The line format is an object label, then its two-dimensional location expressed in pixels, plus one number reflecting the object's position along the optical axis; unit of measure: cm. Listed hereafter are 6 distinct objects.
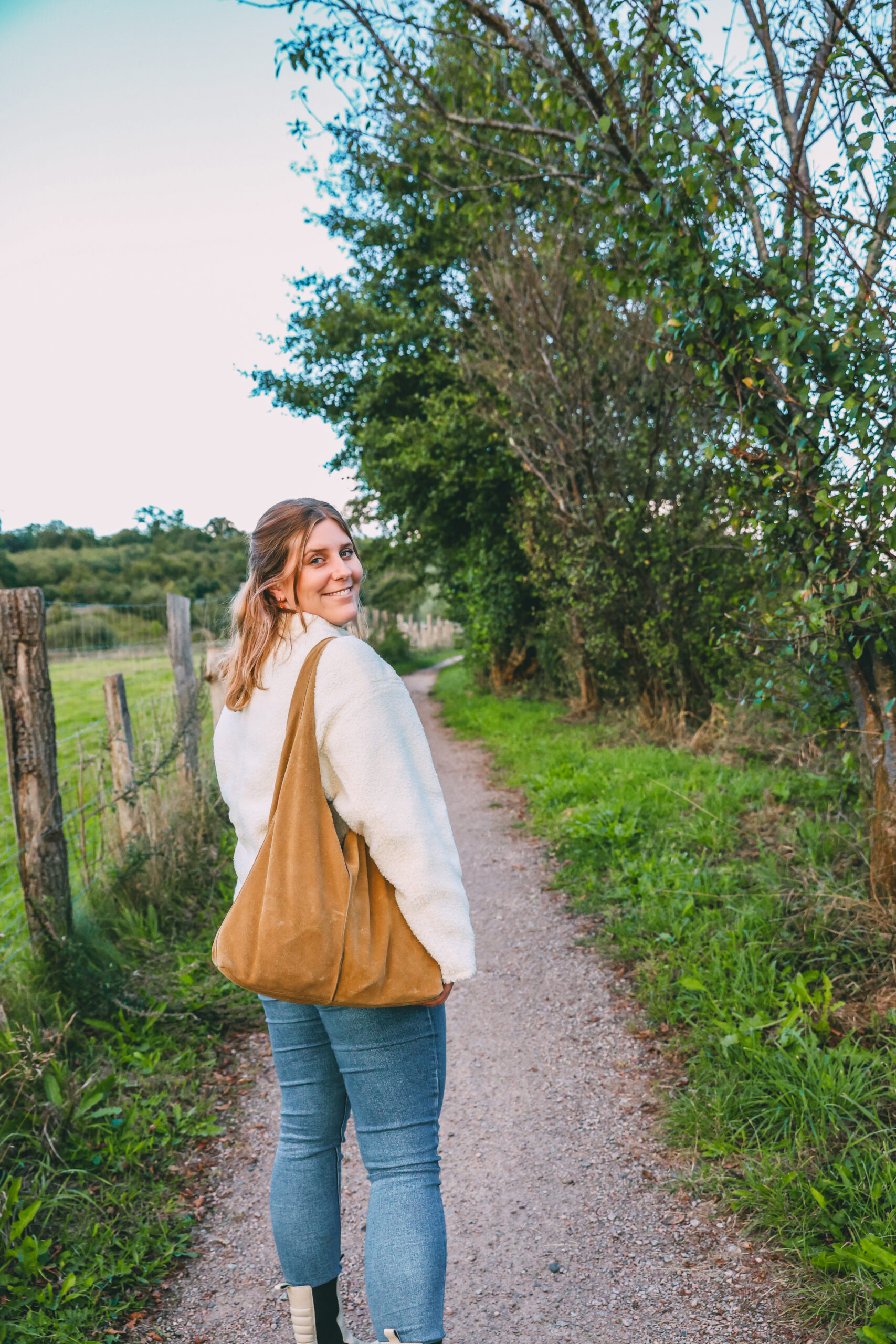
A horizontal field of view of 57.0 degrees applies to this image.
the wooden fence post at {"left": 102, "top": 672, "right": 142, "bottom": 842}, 466
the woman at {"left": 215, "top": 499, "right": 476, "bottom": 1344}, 159
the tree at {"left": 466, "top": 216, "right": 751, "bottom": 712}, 775
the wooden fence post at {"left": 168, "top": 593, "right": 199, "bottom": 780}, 594
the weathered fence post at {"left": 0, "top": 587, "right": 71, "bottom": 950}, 335
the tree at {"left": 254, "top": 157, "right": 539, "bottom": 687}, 1205
